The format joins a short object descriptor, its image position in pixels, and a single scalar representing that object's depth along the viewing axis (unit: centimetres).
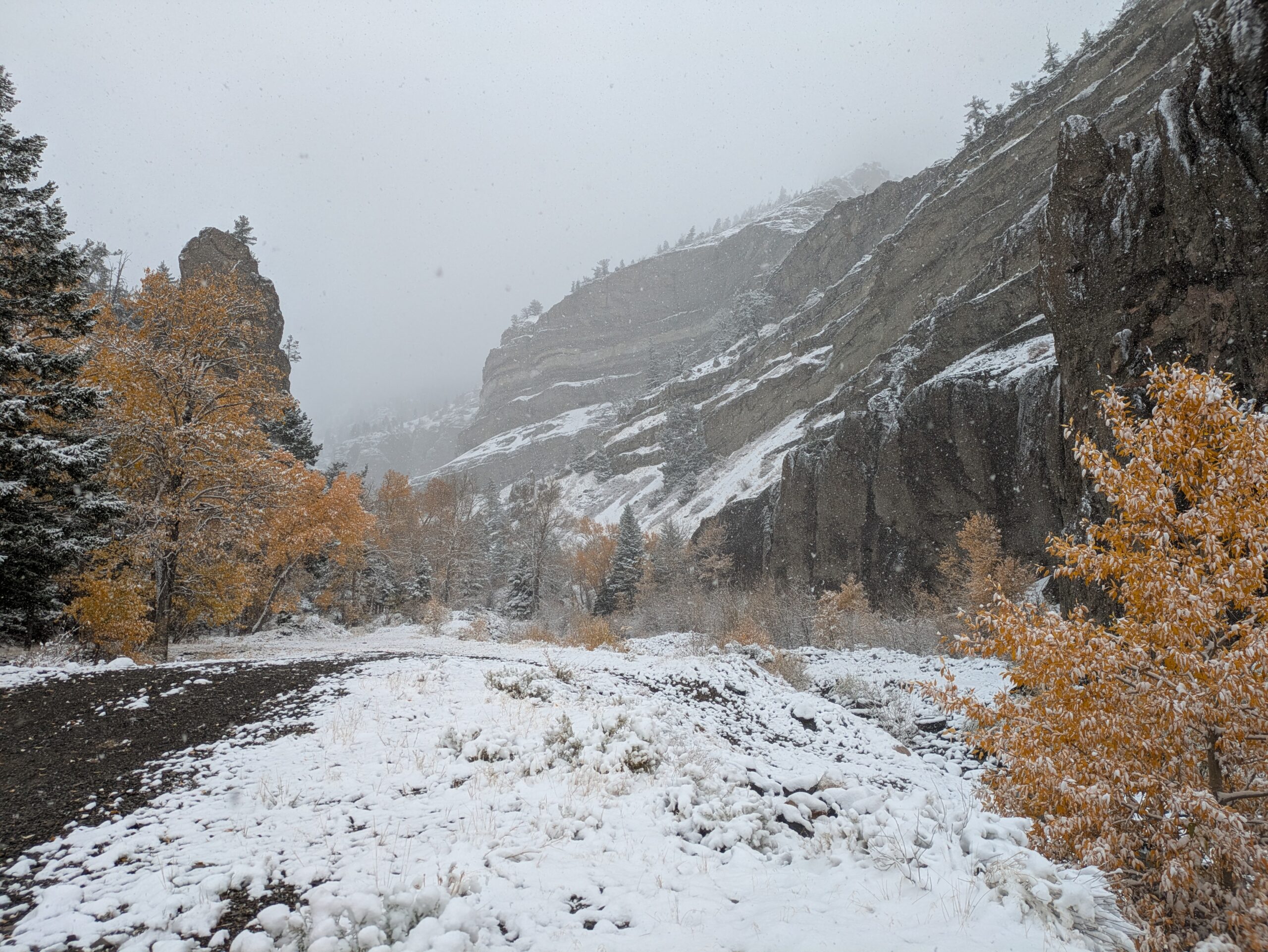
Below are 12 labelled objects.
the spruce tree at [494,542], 5322
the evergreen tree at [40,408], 1020
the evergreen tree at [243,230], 3903
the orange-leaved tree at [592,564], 5816
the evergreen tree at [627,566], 4872
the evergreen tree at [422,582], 3694
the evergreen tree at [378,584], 3588
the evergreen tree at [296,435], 2988
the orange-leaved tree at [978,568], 2933
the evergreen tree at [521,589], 4216
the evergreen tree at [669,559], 4894
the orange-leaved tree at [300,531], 1783
